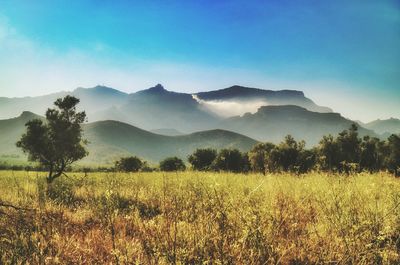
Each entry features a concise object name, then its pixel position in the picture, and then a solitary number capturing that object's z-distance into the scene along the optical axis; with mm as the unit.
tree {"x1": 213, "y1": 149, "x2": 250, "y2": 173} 86912
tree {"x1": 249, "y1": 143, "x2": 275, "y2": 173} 80725
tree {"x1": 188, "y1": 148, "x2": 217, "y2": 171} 105606
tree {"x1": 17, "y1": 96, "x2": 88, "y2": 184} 22438
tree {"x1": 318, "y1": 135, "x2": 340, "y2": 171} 69356
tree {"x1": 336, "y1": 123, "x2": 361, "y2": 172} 77688
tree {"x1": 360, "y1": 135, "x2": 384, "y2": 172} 70012
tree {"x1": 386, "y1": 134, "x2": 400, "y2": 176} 60081
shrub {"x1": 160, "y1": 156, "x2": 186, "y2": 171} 104269
